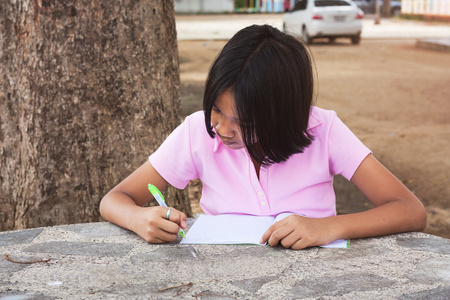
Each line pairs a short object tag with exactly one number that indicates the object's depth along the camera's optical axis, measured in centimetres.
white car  1538
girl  180
